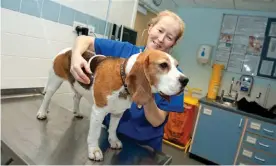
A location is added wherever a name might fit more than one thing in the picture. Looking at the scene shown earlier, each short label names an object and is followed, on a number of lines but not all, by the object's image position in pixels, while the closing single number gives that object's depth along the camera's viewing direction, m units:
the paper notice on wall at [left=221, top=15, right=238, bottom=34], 3.67
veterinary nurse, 1.11
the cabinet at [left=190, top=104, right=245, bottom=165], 2.98
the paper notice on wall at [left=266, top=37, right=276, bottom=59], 3.37
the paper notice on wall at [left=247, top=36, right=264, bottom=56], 3.47
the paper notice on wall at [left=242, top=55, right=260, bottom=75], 3.50
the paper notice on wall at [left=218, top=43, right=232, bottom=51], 3.70
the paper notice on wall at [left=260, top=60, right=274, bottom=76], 3.38
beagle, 0.75
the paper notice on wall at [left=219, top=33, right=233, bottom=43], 3.70
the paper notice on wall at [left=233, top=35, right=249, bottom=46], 3.60
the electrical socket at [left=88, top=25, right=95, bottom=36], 1.85
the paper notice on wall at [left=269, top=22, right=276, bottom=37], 3.38
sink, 3.18
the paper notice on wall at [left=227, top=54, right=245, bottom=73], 3.62
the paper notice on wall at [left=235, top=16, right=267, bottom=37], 3.47
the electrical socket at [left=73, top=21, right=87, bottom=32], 1.70
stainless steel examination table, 0.80
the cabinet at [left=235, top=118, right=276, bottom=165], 2.75
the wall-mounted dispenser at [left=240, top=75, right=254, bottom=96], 3.48
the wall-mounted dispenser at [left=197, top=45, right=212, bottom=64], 3.71
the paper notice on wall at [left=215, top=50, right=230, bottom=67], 3.72
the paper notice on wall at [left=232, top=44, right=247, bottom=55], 3.61
